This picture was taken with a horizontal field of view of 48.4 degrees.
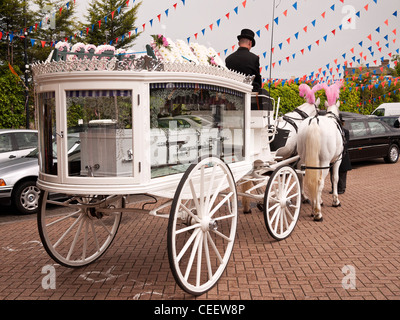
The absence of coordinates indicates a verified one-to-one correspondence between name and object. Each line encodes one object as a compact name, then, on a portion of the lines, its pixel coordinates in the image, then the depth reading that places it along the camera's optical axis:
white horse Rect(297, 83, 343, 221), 6.79
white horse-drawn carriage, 3.86
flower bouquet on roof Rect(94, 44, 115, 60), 3.91
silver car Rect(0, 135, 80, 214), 7.97
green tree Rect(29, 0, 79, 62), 27.20
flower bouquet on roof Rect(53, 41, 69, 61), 4.00
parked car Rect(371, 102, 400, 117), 26.51
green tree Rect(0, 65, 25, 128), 16.53
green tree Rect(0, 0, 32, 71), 24.98
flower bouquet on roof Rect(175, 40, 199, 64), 4.51
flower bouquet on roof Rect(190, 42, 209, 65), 4.68
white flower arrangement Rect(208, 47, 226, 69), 4.80
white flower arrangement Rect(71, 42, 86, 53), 4.03
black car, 14.02
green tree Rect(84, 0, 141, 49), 25.62
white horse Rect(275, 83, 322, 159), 7.61
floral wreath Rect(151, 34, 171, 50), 4.36
